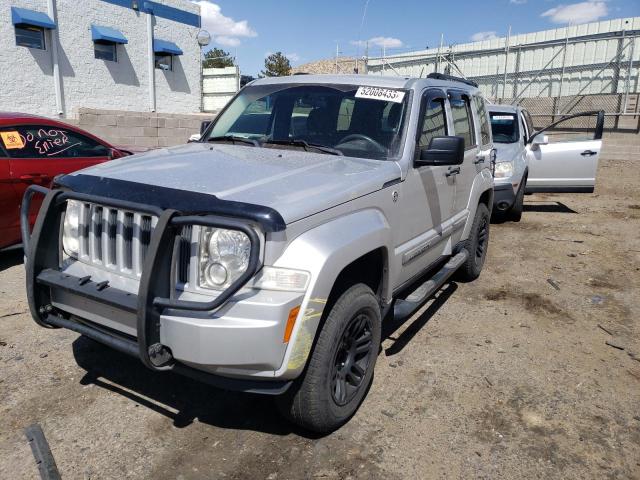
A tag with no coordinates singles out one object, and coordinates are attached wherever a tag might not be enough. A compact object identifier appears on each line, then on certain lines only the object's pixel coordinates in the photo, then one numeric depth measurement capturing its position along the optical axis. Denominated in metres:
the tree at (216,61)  36.10
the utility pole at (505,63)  21.08
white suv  8.41
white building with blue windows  12.50
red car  5.12
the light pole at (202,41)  17.48
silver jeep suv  2.28
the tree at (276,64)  39.16
